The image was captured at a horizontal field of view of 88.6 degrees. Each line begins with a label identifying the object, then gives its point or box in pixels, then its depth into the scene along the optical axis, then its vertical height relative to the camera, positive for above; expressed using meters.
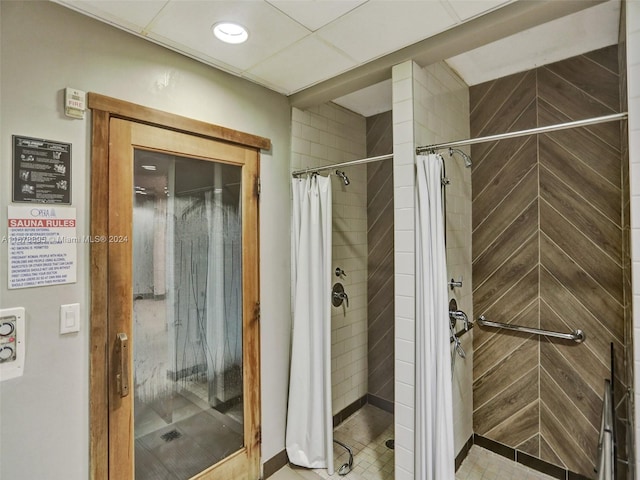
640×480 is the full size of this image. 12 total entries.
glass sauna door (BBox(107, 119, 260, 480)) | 1.61 -0.37
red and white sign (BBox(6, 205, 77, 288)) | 1.32 -0.01
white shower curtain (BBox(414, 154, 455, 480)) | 1.74 -0.56
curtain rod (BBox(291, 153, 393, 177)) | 1.93 +0.50
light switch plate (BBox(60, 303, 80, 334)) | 1.43 -0.34
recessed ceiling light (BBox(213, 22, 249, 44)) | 1.58 +1.04
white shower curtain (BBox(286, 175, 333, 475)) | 2.23 -0.68
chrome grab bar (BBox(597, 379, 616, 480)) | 1.39 -0.92
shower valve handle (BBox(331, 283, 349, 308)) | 2.86 -0.46
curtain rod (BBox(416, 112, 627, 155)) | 1.32 +0.50
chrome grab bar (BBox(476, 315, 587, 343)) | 2.11 -0.61
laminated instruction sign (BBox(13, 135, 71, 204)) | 1.33 +0.30
